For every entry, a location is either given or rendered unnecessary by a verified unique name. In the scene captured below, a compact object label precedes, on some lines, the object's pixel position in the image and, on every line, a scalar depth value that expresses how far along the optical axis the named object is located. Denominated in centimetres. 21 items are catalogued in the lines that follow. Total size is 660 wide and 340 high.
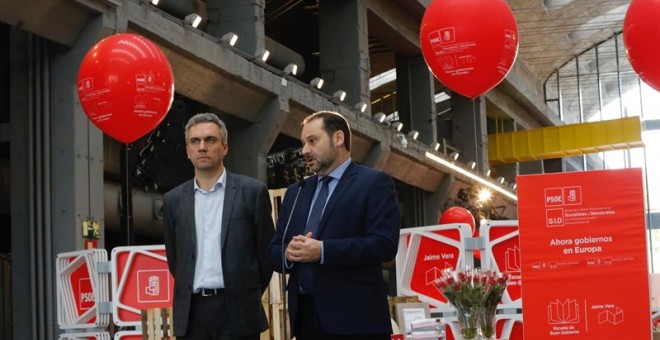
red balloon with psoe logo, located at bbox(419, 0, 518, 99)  950
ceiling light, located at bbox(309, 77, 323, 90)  2067
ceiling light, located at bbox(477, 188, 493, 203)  2869
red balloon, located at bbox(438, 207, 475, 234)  2312
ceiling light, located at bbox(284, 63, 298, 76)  1896
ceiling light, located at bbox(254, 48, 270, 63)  1785
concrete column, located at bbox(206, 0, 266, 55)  1819
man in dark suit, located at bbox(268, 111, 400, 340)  449
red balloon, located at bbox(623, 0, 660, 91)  873
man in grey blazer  485
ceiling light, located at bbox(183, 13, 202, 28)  1568
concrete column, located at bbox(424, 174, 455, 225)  2917
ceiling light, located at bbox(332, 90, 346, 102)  2188
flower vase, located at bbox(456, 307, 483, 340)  568
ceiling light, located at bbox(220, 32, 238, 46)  1689
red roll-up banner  698
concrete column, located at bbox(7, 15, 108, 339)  1288
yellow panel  3459
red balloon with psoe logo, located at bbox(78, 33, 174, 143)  900
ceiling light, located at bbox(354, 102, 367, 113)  2261
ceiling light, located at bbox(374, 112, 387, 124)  2378
